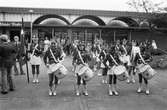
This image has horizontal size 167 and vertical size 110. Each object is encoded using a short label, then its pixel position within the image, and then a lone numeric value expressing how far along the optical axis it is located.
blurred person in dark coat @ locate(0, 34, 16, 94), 7.67
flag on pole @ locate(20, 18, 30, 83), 9.44
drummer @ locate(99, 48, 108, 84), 9.44
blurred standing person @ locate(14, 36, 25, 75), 9.83
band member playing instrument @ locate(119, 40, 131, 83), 9.70
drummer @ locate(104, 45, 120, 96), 7.74
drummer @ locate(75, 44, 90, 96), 7.48
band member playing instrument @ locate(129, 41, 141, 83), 9.77
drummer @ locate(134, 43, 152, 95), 8.01
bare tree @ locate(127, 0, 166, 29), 23.28
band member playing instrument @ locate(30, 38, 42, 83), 9.18
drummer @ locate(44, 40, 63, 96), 7.47
